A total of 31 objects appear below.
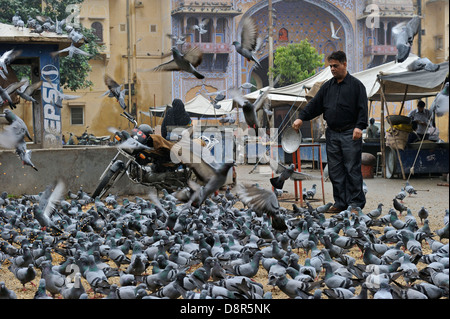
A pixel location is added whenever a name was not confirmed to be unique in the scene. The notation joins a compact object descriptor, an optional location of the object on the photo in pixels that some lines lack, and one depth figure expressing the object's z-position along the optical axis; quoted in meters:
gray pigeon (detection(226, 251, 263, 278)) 5.05
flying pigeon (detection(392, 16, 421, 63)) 8.87
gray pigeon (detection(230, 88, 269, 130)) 6.56
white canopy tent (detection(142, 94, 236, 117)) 25.30
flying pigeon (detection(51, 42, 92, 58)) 12.25
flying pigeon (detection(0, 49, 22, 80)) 9.16
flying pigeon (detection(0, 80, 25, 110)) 9.84
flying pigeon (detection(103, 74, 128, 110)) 10.30
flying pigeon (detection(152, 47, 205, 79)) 7.51
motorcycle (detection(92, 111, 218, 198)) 9.23
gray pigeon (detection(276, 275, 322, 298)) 4.45
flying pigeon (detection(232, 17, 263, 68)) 7.79
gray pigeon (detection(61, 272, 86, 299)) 4.33
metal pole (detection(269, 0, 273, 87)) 27.21
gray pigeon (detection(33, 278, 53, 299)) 4.25
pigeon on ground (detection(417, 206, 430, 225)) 7.77
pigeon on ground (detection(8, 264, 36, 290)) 5.03
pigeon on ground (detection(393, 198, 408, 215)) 8.54
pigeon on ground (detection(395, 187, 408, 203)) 9.43
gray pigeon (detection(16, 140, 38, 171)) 7.17
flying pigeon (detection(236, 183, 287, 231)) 5.97
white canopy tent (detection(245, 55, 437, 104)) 15.32
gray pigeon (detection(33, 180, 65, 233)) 7.06
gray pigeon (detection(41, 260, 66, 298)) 4.72
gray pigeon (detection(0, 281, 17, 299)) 4.23
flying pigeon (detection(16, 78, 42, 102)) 10.69
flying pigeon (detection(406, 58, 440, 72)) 11.03
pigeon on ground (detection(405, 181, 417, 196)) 10.63
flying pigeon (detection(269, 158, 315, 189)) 7.48
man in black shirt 7.67
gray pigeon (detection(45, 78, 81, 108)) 12.98
